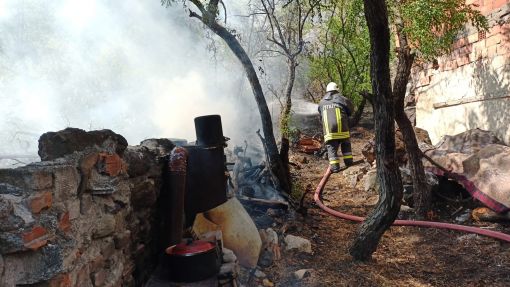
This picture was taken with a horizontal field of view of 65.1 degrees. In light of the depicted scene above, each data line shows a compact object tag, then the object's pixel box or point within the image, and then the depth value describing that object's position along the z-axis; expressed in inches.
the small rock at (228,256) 137.3
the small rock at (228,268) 121.2
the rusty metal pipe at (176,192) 132.8
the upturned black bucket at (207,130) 155.0
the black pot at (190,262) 116.9
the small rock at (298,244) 187.8
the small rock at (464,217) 215.1
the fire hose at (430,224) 177.7
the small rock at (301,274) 160.1
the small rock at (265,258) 168.1
